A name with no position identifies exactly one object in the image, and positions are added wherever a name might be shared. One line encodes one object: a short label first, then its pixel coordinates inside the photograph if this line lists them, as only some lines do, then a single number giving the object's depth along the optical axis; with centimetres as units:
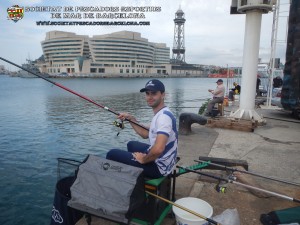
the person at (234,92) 2233
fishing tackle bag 289
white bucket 330
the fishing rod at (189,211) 301
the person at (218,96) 1293
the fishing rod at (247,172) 405
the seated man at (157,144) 331
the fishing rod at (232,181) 332
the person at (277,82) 2375
